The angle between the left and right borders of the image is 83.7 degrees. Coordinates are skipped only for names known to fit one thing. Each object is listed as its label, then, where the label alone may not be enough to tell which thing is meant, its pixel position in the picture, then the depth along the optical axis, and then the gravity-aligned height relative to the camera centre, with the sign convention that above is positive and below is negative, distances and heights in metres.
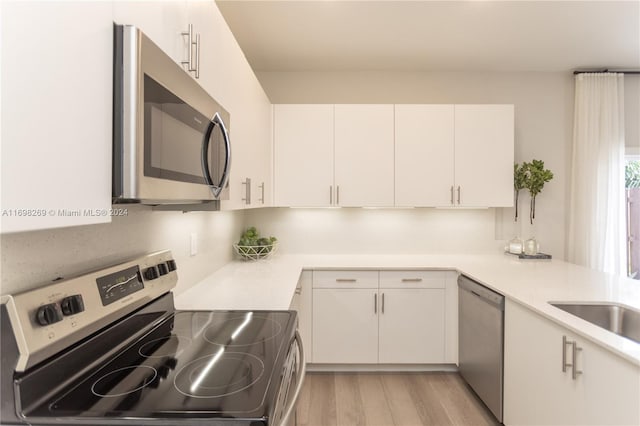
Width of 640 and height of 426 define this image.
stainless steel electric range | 0.76 -0.42
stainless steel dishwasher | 2.07 -0.82
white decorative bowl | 2.83 -0.32
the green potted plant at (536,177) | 3.04 +0.33
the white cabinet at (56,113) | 0.54 +0.17
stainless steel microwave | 0.80 +0.22
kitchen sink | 1.66 -0.48
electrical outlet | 1.97 -0.18
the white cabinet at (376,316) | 2.76 -0.80
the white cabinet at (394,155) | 2.96 +0.48
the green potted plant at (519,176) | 3.10 +0.33
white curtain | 3.19 +0.40
